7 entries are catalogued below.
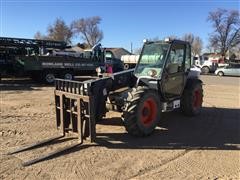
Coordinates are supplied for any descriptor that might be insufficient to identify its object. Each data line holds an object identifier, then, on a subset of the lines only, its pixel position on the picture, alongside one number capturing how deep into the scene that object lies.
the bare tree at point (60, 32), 40.99
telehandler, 4.05
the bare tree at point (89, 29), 45.28
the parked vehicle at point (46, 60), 10.93
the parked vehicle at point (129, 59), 21.41
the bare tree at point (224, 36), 37.12
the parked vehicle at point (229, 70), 20.37
